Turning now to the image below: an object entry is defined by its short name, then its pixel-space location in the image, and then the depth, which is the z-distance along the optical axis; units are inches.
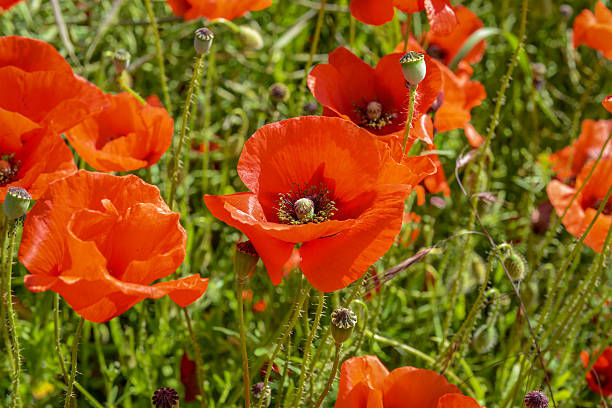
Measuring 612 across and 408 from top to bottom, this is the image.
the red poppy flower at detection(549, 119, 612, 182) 43.0
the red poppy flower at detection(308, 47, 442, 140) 33.3
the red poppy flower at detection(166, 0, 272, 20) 36.9
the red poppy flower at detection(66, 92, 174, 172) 34.3
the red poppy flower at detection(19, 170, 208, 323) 28.9
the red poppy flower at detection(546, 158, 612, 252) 36.3
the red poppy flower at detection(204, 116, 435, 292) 29.3
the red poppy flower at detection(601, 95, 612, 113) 30.9
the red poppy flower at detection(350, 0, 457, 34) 33.0
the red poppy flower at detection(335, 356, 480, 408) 30.9
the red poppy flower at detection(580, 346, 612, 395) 38.2
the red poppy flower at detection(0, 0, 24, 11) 36.7
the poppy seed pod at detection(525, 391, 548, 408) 31.2
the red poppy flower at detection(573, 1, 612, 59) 43.0
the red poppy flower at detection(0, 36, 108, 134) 32.3
